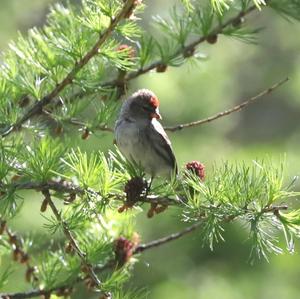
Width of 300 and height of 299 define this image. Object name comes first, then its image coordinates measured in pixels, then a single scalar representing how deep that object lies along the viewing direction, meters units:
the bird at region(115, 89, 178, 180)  6.44
